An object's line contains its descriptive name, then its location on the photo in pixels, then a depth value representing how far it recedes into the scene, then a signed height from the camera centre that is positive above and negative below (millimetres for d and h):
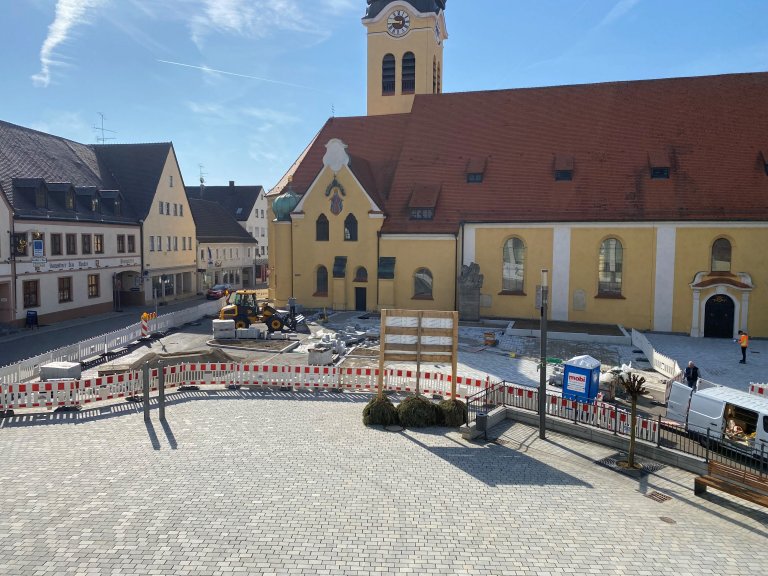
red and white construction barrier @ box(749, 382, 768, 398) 16719 -3835
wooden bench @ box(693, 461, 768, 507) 10539 -4345
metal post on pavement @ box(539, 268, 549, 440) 14375 -2887
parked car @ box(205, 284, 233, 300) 46375 -2944
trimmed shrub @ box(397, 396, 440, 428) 15320 -4252
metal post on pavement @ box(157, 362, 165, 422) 15398 -3829
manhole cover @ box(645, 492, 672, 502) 11234 -4771
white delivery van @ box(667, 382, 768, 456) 12805 -3765
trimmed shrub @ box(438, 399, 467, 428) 15391 -4263
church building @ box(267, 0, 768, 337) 30125 +3059
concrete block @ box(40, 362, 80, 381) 18500 -3842
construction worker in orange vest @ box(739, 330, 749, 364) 22995 -3472
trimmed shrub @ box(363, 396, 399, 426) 15312 -4274
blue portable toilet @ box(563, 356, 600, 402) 16984 -3640
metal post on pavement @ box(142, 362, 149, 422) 15173 -3679
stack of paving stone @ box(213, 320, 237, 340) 27703 -3624
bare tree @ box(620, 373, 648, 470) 12641 -3345
